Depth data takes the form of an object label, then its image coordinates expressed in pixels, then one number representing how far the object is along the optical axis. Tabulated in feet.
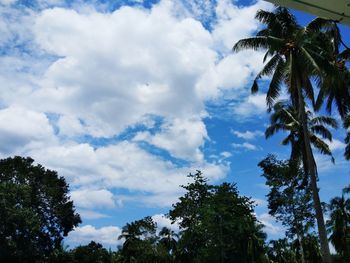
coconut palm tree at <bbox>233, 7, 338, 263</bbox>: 75.00
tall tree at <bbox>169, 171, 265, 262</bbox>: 105.50
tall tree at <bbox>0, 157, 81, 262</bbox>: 153.99
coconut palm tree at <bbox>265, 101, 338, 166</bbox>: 110.22
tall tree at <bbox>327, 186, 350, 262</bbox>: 144.05
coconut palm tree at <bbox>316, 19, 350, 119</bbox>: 71.77
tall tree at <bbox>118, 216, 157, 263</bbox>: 146.61
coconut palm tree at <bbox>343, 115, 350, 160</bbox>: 100.67
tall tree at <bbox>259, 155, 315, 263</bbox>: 117.70
